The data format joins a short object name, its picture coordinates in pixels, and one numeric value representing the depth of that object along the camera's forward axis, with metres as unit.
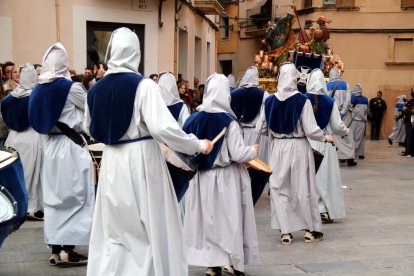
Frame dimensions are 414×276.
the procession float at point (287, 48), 14.32
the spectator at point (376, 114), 27.95
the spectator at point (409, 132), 19.95
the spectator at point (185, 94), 14.28
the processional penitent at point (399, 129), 23.70
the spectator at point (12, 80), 10.49
